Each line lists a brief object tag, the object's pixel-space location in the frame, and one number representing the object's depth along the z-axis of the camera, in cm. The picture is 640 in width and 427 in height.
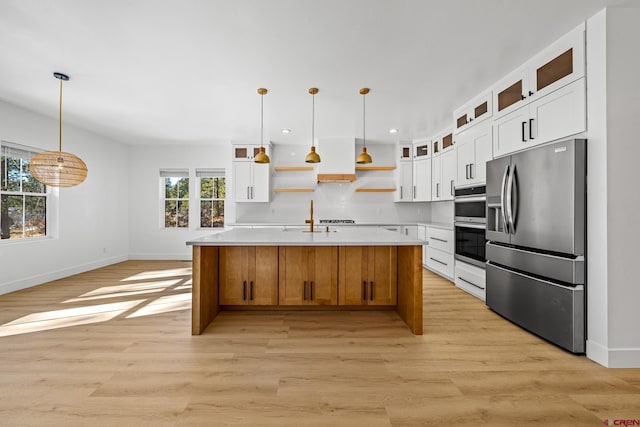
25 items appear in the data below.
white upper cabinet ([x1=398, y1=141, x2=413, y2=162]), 628
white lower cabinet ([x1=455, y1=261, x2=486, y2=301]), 366
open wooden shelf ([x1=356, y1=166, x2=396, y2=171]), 621
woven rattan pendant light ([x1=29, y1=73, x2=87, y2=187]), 323
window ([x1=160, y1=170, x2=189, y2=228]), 671
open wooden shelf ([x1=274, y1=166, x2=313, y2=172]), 621
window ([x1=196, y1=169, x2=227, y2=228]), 670
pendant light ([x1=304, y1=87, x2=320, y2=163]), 359
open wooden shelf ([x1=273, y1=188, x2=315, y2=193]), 608
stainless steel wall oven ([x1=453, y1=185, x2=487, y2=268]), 359
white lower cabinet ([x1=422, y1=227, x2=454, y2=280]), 475
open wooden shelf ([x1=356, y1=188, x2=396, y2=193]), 630
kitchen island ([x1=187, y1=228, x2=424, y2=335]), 317
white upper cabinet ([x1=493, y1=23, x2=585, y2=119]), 236
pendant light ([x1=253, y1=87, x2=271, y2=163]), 359
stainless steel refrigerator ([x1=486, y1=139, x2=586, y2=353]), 228
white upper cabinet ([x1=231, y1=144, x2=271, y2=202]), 611
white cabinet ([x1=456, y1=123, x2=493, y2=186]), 353
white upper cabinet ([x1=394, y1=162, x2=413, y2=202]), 631
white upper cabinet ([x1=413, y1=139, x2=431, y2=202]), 593
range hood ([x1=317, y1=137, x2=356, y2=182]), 598
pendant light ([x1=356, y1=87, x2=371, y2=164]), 358
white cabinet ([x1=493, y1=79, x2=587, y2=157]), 234
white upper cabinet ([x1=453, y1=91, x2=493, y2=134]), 354
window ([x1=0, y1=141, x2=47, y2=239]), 412
